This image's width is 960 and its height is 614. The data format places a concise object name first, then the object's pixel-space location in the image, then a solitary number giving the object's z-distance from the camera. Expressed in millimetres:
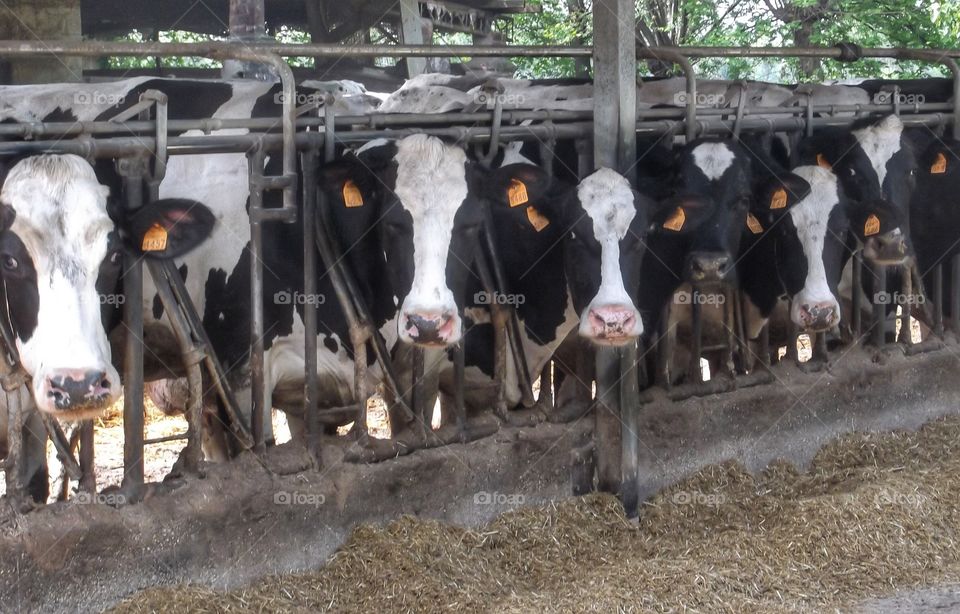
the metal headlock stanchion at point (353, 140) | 4371
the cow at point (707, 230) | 5941
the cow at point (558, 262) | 5191
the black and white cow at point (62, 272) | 3818
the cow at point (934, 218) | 7648
